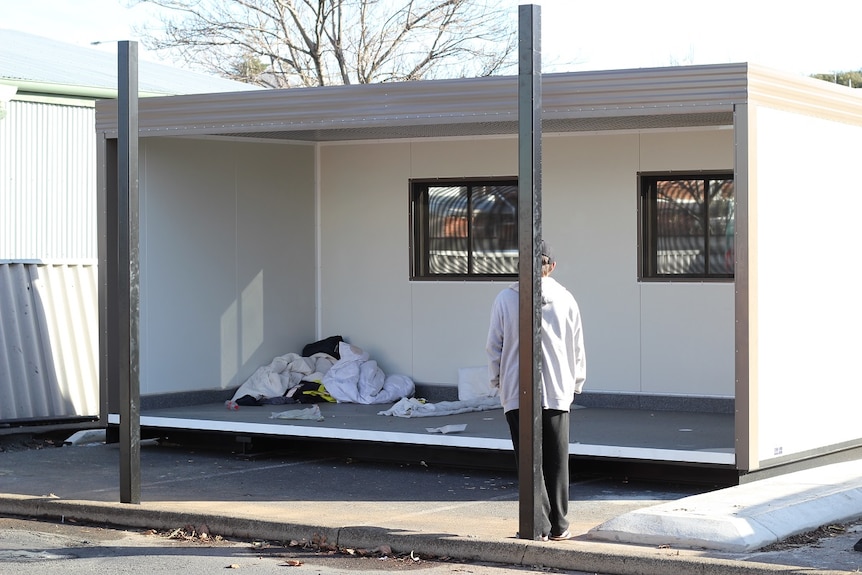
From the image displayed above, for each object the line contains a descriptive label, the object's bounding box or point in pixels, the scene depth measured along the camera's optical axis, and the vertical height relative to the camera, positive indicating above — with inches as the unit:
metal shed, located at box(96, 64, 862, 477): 387.2 +14.5
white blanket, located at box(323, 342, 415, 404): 542.9 -38.5
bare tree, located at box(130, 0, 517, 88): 1373.0 +250.3
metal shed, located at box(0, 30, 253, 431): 548.7 +38.9
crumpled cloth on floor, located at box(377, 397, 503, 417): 497.7 -45.0
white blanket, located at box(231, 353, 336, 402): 540.1 -35.3
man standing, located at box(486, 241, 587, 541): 325.7 -20.5
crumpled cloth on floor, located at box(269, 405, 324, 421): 485.0 -45.4
